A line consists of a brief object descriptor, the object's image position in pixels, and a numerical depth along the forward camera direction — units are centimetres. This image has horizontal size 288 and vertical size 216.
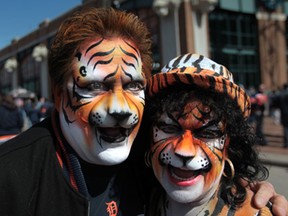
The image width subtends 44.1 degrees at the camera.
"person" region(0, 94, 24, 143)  659
